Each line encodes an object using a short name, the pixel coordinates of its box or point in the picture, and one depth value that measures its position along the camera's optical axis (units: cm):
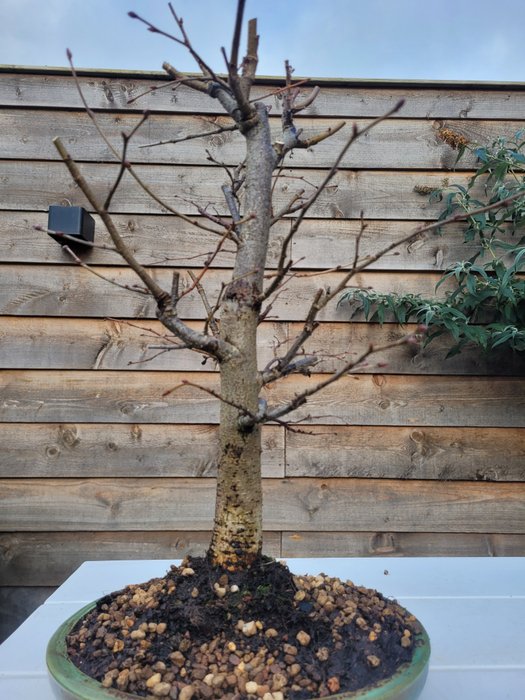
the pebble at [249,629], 63
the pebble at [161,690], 54
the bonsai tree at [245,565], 59
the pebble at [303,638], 63
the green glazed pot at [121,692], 53
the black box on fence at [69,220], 173
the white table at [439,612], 77
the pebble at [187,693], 53
